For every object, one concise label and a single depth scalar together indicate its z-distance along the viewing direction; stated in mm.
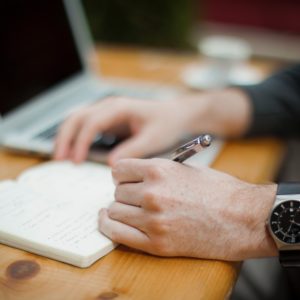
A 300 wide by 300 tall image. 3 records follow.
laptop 969
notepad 611
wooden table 556
